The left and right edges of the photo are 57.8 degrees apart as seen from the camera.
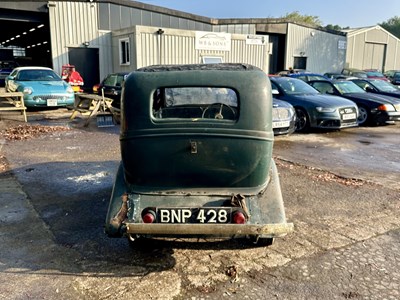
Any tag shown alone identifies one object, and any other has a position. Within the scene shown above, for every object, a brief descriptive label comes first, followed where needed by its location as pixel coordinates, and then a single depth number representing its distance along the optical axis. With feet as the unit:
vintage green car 9.99
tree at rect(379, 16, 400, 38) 225.35
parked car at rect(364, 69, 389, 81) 80.18
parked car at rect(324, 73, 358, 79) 65.92
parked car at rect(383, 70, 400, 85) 92.53
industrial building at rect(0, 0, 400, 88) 62.34
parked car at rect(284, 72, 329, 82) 48.48
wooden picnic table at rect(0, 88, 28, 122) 36.14
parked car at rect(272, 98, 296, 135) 29.30
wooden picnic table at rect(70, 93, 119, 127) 35.47
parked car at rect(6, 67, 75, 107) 41.60
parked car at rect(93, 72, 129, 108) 46.03
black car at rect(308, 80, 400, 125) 36.68
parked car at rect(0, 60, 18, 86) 84.92
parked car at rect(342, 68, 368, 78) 80.60
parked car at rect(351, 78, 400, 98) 43.87
